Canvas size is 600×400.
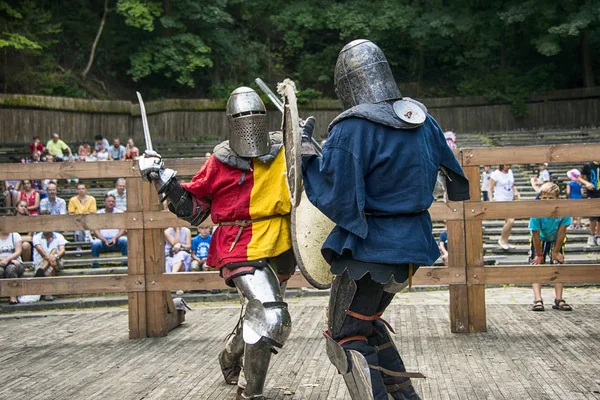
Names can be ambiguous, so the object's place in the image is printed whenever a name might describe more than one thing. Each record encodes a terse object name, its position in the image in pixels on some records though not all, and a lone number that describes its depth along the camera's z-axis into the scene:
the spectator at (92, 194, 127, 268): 11.62
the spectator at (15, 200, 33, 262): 10.67
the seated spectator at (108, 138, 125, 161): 19.28
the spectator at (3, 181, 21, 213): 14.12
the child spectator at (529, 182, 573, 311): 8.45
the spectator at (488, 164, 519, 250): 12.98
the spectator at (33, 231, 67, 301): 10.27
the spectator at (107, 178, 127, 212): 12.66
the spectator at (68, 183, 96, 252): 12.09
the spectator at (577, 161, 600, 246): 12.49
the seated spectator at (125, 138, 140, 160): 16.93
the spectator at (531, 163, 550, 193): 13.60
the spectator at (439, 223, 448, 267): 10.30
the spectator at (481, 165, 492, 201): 13.97
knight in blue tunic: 3.80
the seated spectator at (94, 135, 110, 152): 19.71
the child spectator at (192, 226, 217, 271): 10.20
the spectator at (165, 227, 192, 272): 10.12
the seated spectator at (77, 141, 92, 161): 18.23
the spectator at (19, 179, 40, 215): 12.49
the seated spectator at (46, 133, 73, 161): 18.39
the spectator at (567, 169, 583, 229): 13.00
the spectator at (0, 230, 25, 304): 9.84
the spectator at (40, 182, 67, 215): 12.25
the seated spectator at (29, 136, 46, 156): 18.36
